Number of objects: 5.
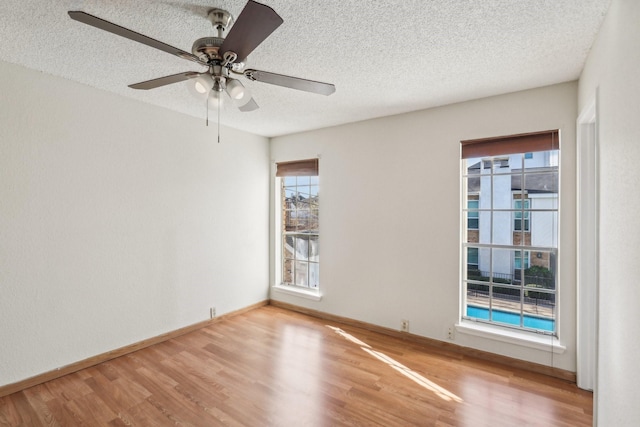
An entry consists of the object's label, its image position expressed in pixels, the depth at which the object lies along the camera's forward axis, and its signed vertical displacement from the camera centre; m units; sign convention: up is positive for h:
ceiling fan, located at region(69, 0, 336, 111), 1.23 +0.80
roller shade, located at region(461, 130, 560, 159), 2.64 +0.67
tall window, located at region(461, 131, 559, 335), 2.74 -0.15
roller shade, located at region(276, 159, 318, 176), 4.18 +0.67
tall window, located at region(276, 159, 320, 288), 4.29 -0.13
